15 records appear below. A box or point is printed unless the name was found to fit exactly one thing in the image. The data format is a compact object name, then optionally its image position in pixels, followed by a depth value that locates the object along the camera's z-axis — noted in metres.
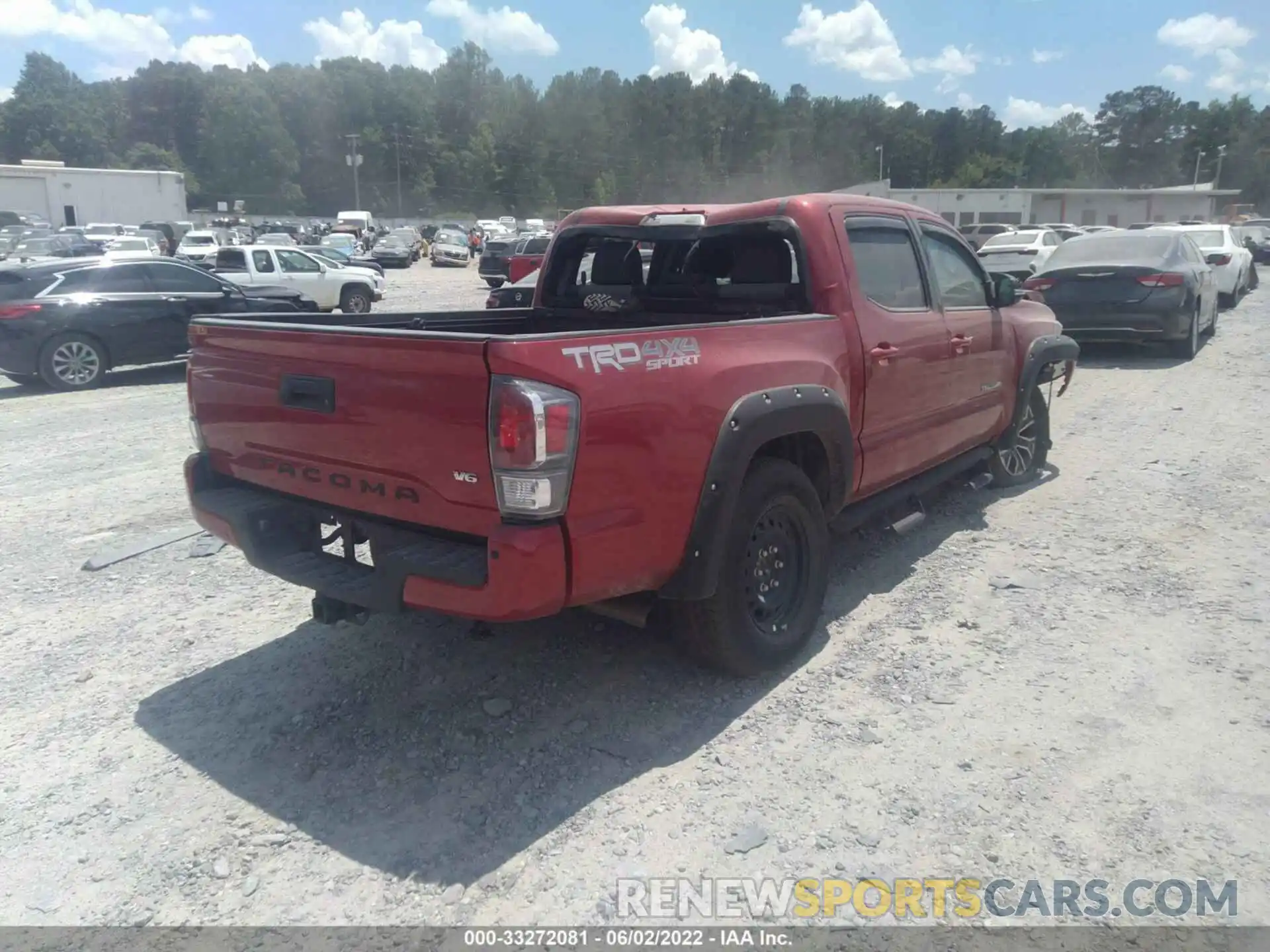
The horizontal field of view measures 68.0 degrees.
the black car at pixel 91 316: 11.27
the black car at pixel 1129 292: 11.22
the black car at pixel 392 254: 42.72
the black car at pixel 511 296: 12.98
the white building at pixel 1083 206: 56.47
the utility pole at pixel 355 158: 85.50
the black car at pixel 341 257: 26.70
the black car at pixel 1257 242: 34.19
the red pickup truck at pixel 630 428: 2.97
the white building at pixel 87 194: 55.81
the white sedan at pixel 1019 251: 19.14
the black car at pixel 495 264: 29.80
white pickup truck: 18.55
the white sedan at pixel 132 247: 28.97
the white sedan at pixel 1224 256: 17.11
